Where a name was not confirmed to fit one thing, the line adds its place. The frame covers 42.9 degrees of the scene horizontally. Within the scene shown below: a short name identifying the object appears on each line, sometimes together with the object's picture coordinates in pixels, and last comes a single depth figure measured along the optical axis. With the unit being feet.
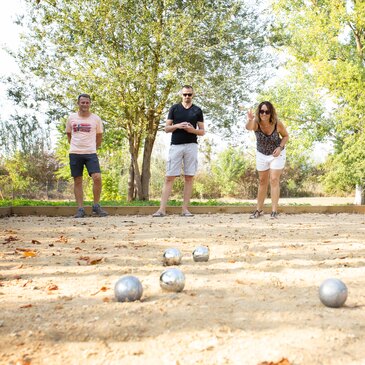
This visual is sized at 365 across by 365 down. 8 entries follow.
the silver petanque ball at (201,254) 11.07
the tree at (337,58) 52.49
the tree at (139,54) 40.45
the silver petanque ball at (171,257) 10.59
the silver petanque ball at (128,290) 7.49
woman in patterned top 21.77
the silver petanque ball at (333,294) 7.20
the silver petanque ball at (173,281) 8.05
